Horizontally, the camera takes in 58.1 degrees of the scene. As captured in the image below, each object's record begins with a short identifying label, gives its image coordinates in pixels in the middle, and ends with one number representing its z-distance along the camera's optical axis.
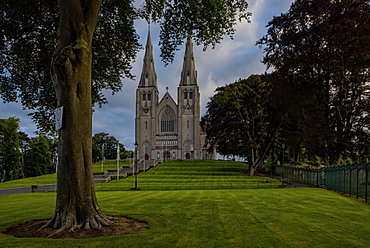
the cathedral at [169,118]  100.12
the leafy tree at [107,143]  105.24
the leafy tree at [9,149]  51.97
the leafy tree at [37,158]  61.62
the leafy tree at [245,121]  39.94
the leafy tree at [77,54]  7.97
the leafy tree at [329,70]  19.69
